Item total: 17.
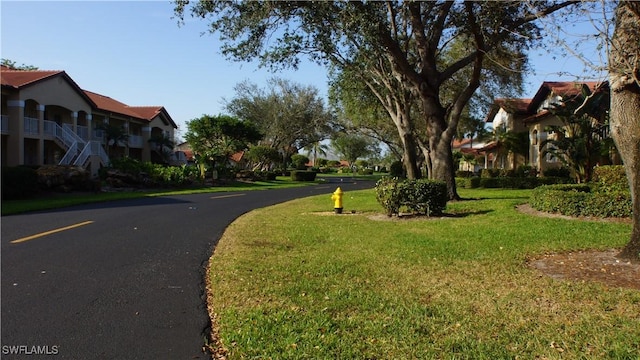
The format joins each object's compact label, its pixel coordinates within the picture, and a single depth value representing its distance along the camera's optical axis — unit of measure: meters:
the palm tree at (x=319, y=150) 95.20
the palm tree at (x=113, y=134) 35.09
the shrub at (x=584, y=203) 11.23
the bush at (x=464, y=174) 39.79
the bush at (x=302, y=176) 45.50
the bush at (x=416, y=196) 12.49
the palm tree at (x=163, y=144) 42.50
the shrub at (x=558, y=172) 27.45
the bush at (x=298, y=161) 72.56
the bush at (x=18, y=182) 19.04
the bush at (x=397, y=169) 51.59
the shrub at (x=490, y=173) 32.47
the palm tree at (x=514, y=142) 33.12
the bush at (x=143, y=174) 27.55
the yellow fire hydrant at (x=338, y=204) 14.39
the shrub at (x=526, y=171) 29.86
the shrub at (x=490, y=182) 26.70
